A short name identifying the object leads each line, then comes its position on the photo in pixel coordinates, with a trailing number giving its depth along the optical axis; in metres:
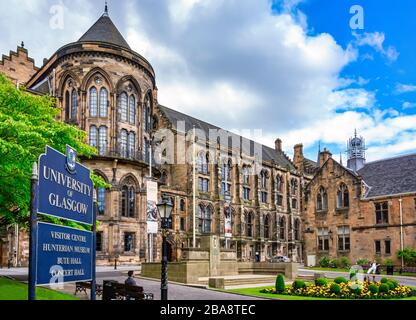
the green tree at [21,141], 18.59
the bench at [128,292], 18.28
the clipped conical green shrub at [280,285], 25.07
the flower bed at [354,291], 22.89
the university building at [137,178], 48.56
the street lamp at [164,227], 16.34
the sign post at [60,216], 7.58
